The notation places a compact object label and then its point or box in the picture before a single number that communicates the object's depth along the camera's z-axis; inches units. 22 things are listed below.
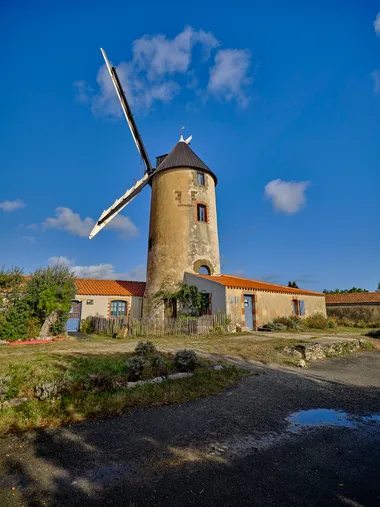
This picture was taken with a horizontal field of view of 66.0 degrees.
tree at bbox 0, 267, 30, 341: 498.6
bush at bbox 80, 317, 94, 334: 771.4
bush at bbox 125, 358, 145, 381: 251.3
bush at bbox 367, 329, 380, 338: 606.7
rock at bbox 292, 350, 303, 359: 383.9
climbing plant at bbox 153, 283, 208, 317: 720.3
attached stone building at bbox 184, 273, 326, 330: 671.1
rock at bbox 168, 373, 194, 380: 261.9
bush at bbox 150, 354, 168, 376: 271.4
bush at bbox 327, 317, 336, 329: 858.8
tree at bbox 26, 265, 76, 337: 534.6
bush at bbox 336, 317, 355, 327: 970.1
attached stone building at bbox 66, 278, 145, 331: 845.8
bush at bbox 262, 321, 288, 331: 709.3
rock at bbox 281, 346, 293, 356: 390.4
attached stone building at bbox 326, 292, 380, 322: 1072.2
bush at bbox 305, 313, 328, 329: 824.3
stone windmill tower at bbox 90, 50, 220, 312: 804.0
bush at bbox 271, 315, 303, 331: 753.0
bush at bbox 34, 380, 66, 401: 202.7
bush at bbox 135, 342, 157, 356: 332.8
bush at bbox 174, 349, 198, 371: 283.7
